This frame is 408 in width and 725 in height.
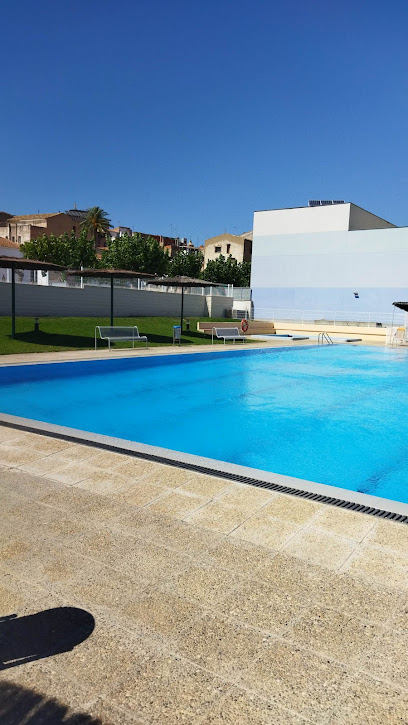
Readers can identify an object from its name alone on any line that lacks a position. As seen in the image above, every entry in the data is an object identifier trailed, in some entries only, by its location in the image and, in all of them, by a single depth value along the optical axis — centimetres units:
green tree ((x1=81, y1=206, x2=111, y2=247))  6975
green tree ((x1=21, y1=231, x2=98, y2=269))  4706
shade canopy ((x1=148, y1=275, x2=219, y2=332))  2156
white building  3644
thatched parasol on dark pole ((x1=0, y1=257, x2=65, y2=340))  1573
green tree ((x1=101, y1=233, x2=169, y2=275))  4762
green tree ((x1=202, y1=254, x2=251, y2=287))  5481
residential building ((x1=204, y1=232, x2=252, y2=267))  6519
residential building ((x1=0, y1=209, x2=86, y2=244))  6419
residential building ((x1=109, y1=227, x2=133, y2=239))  8638
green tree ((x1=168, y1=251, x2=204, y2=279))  5462
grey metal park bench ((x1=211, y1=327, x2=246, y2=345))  2223
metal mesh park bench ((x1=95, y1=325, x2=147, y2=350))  1795
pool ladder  2544
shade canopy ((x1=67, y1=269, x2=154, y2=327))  1885
